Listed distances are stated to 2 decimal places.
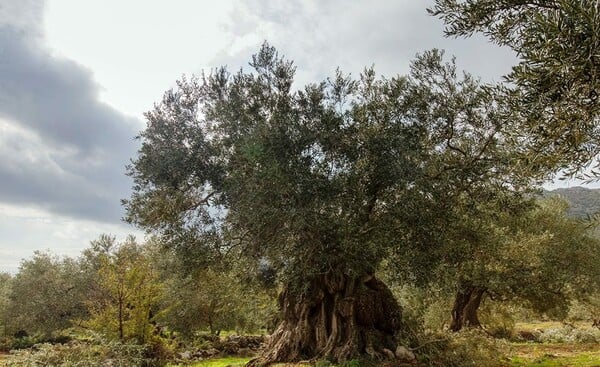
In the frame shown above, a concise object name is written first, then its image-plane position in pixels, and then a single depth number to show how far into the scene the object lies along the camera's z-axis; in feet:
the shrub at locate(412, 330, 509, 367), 44.86
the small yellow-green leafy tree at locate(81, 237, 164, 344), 45.32
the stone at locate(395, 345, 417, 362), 47.62
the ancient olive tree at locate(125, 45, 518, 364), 39.83
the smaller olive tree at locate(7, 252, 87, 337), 131.13
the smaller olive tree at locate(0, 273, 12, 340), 133.59
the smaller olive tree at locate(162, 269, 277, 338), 74.54
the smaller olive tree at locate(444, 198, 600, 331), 63.05
